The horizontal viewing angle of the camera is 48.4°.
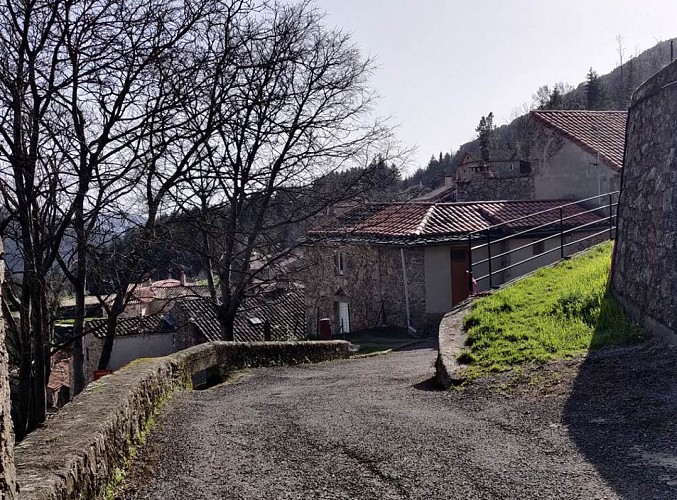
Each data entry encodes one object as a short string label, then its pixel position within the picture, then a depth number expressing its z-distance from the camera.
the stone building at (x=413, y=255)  23.58
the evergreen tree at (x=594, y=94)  65.31
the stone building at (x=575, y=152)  24.66
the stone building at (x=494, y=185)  33.19
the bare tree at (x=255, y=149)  11.59
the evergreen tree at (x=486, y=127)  73.32
